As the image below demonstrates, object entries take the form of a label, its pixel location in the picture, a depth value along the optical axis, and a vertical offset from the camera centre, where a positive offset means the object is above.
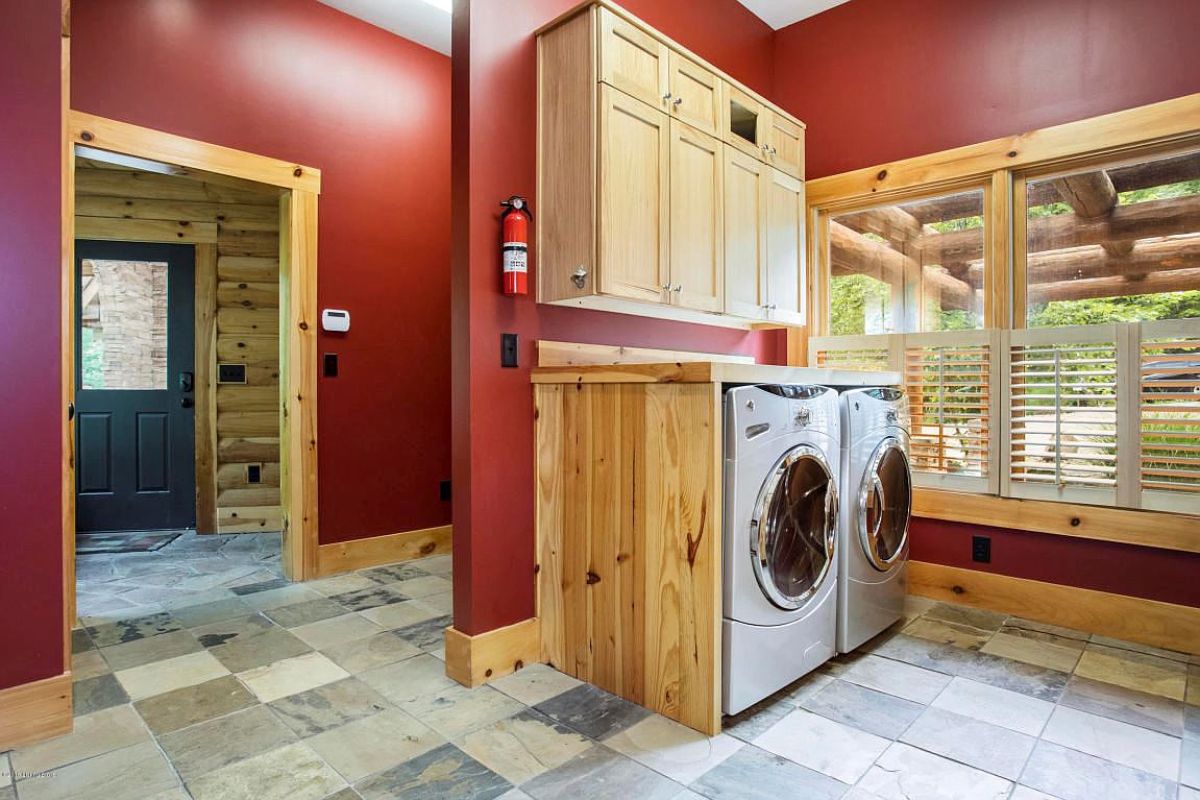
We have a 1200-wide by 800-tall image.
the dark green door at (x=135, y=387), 4.32 +0.08
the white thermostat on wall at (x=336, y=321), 3.27 +0.40
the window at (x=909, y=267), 2.95 +0.64
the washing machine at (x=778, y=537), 1.80 -0.41
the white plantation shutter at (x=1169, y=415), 2.37 -0.06
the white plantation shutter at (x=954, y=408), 2.83 -0.04
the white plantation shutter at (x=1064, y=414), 2.52 -0.06
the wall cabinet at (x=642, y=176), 2.12 +0.81
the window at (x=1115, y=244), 2.47 +0.62
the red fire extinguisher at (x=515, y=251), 2.12 +0.48
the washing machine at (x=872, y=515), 2.25 -0.43
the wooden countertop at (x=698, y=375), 1.76 +0.08
